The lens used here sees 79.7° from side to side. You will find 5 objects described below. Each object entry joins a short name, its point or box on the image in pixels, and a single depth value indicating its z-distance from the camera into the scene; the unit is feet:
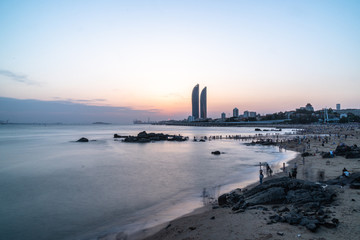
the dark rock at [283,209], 28.86
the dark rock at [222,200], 36.87
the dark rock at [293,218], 24.75
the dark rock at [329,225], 23.32
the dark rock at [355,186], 34.85
